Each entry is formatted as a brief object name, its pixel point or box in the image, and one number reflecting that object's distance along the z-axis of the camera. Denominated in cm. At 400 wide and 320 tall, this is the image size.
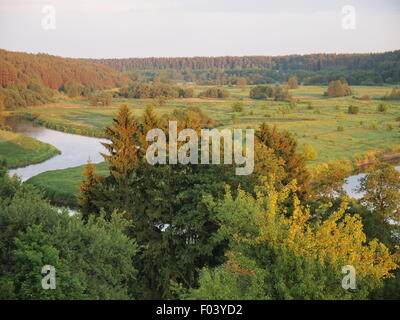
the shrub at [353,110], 9981
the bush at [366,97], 12578
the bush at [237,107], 10912
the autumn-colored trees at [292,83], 17788
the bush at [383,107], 10031
